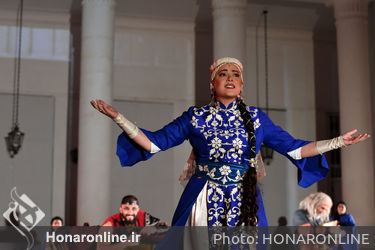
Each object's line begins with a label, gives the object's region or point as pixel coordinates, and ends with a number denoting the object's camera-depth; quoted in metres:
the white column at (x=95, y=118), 11.99
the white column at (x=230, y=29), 12.69
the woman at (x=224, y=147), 4.28
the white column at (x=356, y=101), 12.94
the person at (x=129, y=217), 7.72
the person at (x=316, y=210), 8.84
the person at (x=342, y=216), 8.59
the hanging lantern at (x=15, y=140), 13.23
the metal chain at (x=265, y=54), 16.55
